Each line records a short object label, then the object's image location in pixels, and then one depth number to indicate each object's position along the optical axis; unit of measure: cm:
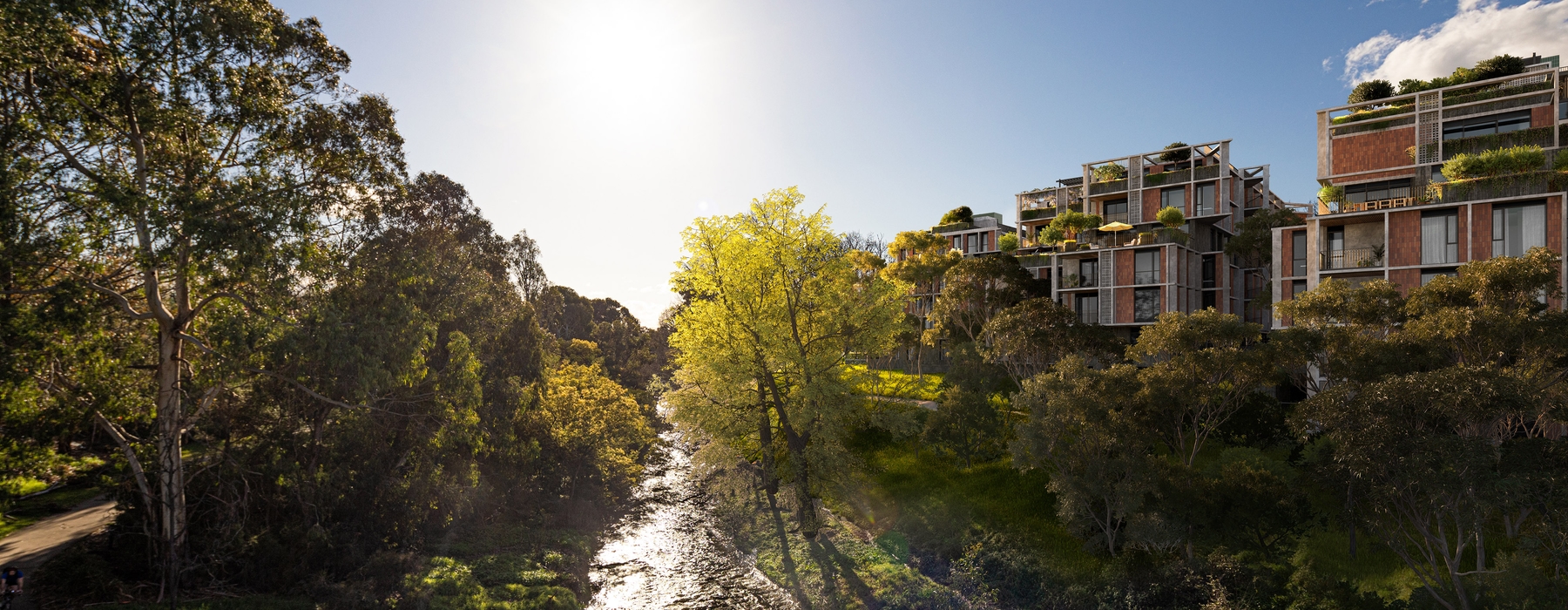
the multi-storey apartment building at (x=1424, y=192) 3012
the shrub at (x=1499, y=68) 3638
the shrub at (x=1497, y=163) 2941
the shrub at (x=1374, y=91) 3997
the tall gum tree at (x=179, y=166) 1566
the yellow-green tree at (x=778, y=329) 2628
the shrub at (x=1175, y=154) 5434
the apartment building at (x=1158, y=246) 4816
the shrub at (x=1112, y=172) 5600
